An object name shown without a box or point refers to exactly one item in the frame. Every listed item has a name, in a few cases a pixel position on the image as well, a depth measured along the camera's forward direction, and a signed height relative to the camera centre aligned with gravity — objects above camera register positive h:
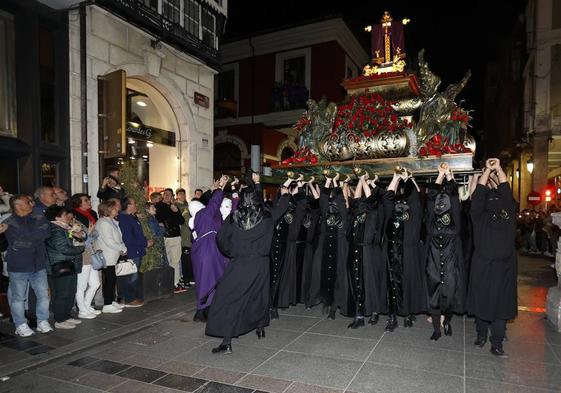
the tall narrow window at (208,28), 11.68 +4.63
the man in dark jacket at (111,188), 7.69 -0.03
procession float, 5.85 +0.95
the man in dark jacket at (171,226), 8.44 -0.84
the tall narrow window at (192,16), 11.02 +4.67
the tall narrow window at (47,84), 7.82 +1.99
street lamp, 19.55 +0.97
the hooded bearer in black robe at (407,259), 5.58 -1.01
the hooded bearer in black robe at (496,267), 4.61 -0.93
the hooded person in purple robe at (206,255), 6.10 -1.04
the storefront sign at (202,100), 11.60 +2.49
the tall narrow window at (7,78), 7.46 +1.99
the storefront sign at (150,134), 10.20 +1.38
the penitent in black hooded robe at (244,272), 4.77 -1.03
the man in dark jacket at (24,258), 5.46 -0.97
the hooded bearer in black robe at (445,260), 5.11 -0.94
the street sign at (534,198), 17.95 -0.53
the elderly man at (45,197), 6.22 -0.16
